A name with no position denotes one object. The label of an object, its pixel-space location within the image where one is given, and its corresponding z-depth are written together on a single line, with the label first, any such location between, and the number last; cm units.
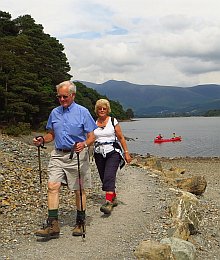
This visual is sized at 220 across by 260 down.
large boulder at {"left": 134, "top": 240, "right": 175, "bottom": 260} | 585
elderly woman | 791
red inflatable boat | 6481
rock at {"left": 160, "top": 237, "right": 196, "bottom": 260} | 621
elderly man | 638
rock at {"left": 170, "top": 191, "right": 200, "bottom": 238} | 789
